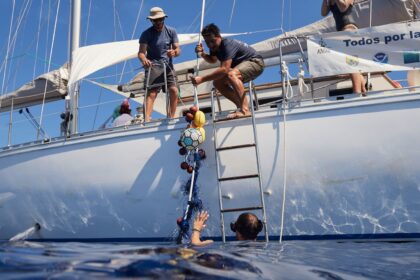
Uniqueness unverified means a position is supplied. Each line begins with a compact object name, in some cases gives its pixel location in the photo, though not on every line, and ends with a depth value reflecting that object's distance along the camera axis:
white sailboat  4.36
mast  7.00
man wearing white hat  5.68
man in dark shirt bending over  4.98
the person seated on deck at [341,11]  5.61
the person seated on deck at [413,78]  5.23
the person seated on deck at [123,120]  5.94
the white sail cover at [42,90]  7.82
